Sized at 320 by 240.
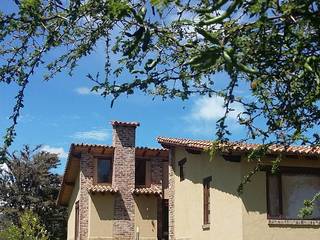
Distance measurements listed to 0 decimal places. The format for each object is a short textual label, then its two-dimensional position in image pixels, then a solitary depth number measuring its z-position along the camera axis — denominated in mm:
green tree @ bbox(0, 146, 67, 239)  27808
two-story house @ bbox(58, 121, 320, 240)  12199
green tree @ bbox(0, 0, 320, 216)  3090
